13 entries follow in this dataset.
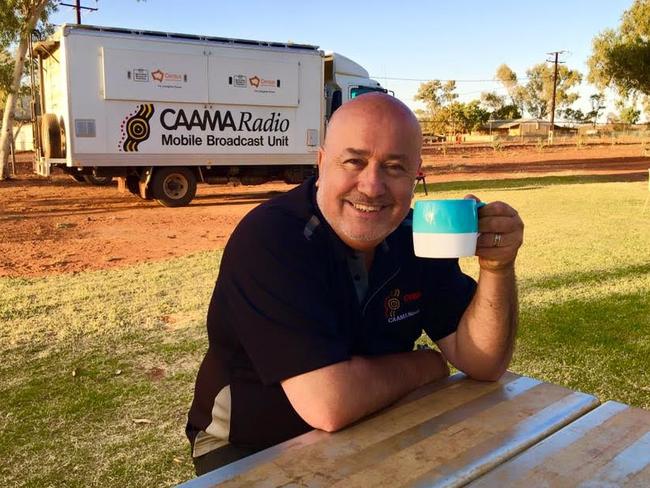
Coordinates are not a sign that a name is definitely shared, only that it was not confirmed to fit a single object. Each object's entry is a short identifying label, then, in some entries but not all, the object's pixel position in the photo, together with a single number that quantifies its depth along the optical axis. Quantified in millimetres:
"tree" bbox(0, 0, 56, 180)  15914
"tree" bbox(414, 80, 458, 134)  65125
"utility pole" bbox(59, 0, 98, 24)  22175
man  1476
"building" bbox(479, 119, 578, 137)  64750
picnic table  1218
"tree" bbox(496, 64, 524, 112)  85938
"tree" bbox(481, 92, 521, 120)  75062
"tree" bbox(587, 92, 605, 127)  76875
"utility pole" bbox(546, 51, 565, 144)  45981
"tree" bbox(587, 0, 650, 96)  30016
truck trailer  11359
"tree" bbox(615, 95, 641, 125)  59041
